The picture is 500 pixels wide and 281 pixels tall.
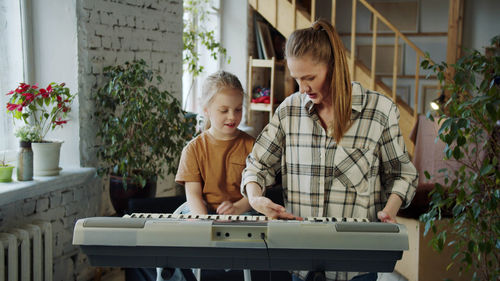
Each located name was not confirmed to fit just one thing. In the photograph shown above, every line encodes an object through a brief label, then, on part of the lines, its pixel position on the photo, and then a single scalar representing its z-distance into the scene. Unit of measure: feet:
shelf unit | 17.92
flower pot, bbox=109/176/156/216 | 9.87
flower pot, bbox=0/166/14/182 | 8.01
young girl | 6.44
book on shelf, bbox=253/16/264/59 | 19.26
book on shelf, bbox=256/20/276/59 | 19.12
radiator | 7.38
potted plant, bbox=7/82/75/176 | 8.18
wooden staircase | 16.58
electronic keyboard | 3.66
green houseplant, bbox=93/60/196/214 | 9.58
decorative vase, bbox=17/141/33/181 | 8.18
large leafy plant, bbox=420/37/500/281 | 6.38
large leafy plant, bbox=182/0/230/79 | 14.80
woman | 4.89
